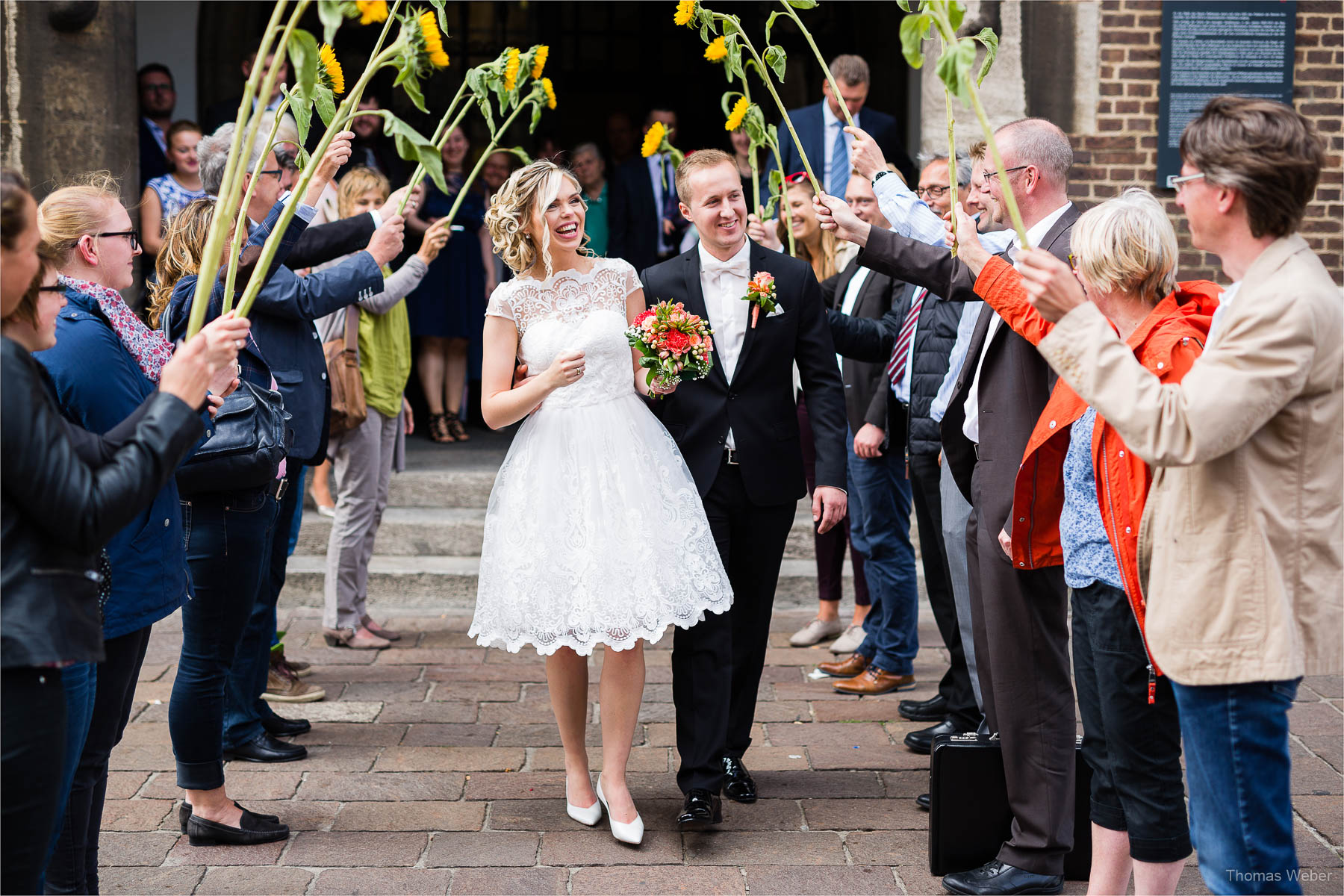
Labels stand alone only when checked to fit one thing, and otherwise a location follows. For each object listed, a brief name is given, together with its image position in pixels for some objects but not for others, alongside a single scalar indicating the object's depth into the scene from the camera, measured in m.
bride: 3.66
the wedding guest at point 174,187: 6.80
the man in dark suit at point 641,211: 8.89
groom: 3.92
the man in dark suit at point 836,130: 7.14
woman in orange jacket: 2.74
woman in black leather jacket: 2.13
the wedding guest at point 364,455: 5.77
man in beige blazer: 2.25
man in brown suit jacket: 3.42
